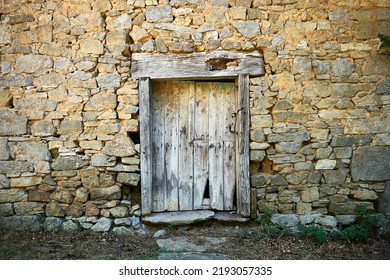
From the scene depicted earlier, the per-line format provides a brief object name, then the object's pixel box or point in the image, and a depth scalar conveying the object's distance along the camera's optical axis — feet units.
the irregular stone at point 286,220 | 13.33
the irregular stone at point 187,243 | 12.37
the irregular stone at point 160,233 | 13.30
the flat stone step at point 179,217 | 13.46
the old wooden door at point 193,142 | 14.01
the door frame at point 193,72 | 13.24
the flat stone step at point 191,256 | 11.59
